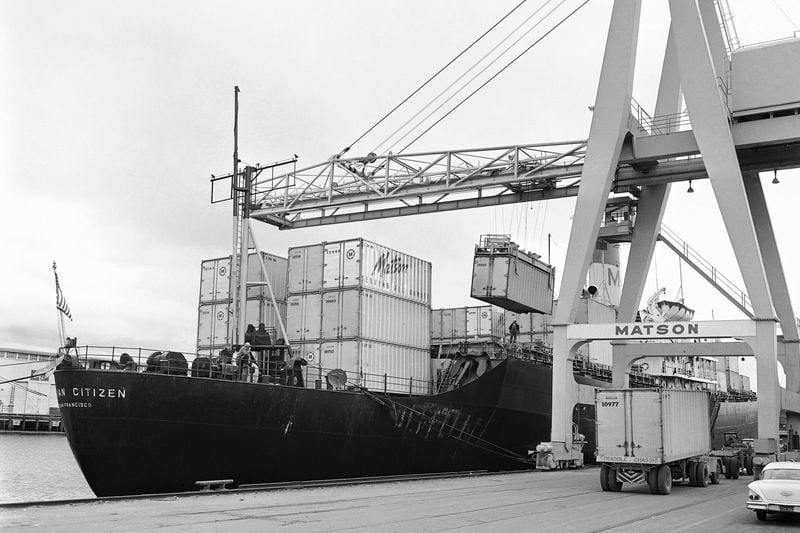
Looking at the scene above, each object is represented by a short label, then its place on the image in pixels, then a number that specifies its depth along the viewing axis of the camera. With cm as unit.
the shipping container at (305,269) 2528
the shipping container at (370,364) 2377
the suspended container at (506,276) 2880
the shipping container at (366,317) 2406
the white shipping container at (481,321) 3167
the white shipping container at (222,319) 2659
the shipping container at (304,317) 2483
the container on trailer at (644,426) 1873
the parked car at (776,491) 1338
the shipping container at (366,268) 2445
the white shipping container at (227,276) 2712
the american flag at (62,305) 2002
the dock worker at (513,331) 3056
